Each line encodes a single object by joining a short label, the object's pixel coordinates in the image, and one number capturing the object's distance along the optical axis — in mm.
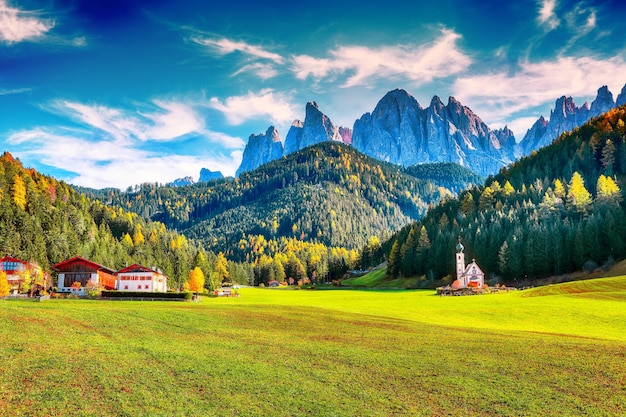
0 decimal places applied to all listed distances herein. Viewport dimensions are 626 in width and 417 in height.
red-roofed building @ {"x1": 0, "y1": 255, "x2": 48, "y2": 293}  92438
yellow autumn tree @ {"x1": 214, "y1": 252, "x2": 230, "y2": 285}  182762
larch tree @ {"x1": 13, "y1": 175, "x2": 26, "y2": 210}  140750
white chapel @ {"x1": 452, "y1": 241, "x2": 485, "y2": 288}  102375
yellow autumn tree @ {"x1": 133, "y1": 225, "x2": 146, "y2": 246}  160000
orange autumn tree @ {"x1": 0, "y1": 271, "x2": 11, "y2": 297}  75350
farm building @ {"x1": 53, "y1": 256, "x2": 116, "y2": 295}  102625
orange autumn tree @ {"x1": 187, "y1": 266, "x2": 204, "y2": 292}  129000
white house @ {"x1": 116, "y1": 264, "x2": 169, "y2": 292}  103875
